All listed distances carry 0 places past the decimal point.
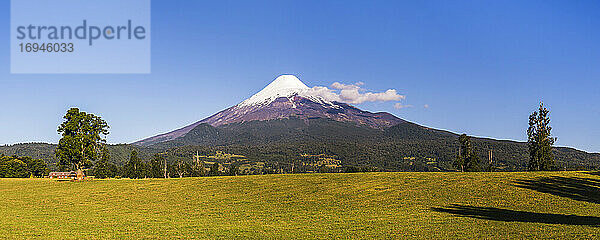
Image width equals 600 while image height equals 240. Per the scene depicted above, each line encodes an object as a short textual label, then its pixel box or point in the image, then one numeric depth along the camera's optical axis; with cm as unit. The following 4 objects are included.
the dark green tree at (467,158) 8444
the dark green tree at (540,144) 7225
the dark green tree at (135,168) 11919
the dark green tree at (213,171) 14138
